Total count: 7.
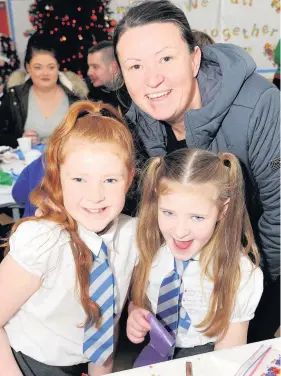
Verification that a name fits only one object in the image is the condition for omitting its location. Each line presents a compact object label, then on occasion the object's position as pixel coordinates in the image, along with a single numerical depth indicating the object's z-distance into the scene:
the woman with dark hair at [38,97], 1.83
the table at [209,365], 0.73
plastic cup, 1.72
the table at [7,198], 1.42
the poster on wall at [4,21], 2.45
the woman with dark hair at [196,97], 0.81
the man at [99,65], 2.03
